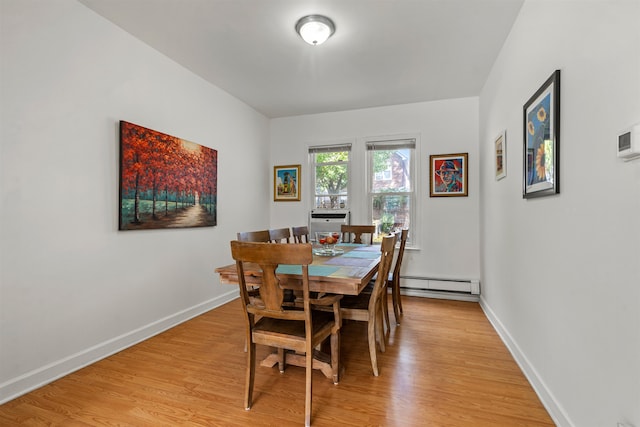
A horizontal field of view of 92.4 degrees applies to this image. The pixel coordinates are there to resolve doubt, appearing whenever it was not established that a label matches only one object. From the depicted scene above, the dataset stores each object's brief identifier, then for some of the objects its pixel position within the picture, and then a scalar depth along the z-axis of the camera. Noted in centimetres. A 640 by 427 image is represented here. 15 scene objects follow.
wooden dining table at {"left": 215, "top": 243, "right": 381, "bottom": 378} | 178
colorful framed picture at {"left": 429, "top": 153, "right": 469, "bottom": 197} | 407
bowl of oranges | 272
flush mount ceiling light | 239
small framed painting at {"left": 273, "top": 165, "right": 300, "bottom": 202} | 489
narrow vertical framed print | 269
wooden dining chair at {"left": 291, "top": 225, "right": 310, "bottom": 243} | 323
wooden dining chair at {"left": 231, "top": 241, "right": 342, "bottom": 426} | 153
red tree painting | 260
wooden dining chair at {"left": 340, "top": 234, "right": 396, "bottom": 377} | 205
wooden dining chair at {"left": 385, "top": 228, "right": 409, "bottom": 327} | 304
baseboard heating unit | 393
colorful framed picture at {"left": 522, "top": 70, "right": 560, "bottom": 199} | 163
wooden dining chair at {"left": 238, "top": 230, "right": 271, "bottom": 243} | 245
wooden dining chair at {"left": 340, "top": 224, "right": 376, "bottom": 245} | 365
